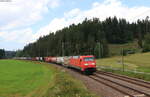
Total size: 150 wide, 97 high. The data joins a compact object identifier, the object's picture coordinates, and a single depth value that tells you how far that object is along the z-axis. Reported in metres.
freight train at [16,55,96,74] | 34.76
